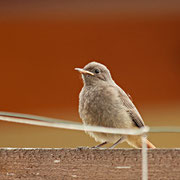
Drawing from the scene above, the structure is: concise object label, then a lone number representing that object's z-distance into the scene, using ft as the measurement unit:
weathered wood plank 17.66
